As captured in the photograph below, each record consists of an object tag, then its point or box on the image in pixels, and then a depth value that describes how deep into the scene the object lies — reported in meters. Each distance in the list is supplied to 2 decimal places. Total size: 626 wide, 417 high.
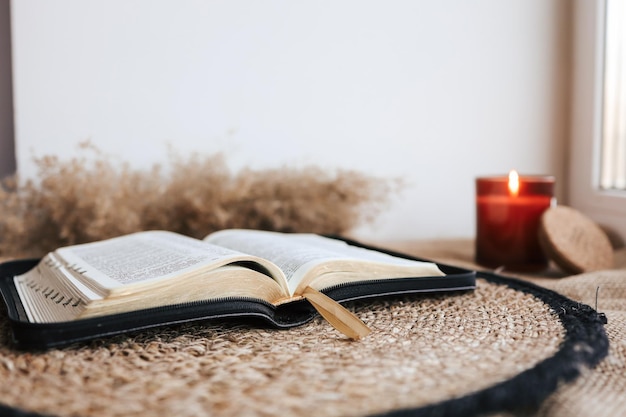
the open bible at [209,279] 0.59
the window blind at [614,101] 1.36
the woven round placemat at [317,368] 0.43
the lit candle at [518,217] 1.11
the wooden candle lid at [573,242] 1.04
